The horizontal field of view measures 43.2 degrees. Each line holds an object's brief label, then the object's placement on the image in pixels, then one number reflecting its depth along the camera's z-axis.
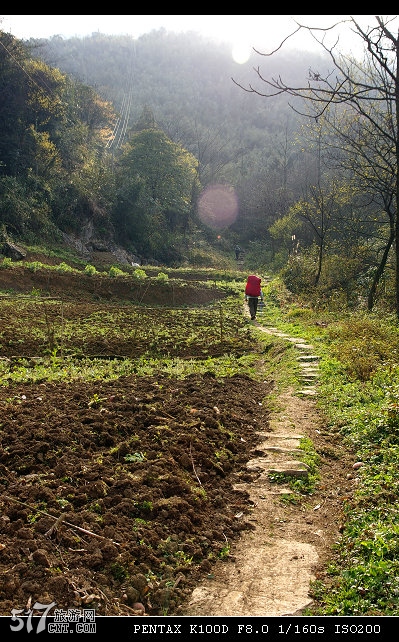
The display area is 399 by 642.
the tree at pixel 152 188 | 36.12
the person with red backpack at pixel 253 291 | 15.22
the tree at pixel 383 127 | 7.20
